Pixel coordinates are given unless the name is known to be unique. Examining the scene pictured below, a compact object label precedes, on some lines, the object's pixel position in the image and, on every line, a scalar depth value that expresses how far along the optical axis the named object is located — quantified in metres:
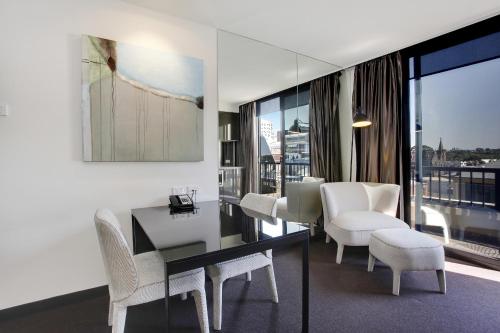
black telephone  2.23
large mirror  2.80
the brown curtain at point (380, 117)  3.24
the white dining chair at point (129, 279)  1.33
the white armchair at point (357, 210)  2.71
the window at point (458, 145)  2.73
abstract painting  2.08
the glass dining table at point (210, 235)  1.25
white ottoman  2.15
